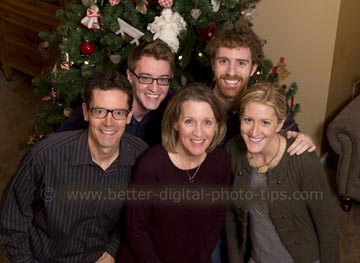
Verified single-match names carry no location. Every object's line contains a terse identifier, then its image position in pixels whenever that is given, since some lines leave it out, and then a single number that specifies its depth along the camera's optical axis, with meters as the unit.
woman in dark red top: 2.12
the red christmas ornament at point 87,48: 2.99
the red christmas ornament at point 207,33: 2.98
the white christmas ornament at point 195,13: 3.01
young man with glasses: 2.44
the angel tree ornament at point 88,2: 2.97
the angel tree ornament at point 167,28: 2.89
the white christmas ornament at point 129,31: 2.94
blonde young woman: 2.09
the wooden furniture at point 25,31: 4.34
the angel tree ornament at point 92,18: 2.95
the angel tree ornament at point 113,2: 2.94
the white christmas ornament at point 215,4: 3.04
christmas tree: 2.95
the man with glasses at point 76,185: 2.08
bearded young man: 2.43
